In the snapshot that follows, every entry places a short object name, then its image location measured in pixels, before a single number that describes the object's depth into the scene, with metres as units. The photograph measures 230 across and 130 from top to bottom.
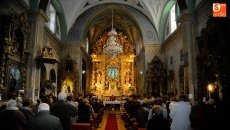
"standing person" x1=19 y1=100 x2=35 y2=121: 3.94
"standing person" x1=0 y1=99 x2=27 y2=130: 3.21
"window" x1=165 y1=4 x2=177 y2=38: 13.19
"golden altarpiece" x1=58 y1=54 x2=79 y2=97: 14.58
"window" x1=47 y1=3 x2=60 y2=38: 12.65
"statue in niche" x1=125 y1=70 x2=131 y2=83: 21.37
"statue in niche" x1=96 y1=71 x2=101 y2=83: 21.33
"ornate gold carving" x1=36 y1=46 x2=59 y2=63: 9.49
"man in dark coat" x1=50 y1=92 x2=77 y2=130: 3.77
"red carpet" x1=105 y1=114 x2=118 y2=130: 8.65
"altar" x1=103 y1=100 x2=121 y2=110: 17.27
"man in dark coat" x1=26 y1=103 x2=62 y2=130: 2.51
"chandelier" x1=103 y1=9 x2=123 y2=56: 14.42
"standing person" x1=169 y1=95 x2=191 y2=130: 3.88
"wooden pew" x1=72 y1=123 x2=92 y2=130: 4.94
